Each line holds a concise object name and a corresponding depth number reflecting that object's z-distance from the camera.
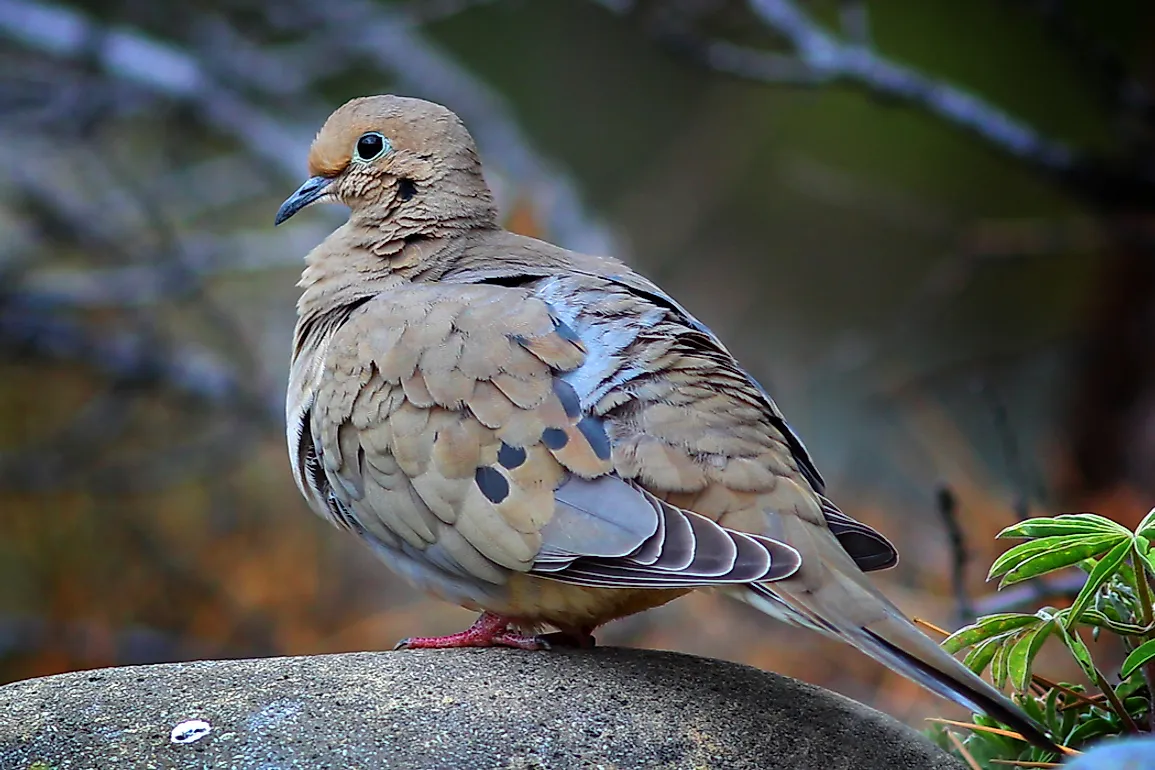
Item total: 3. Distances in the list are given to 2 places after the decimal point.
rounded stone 4.23
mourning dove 4.59
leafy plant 4.05
